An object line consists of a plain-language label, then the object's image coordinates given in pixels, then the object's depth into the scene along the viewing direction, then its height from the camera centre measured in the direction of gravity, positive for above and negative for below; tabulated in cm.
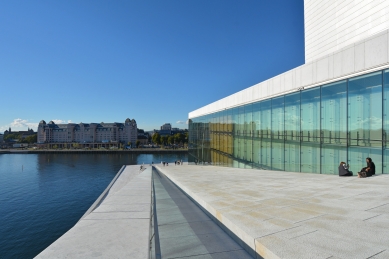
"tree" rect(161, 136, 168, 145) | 15548 -364
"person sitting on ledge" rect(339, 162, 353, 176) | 1135 -171
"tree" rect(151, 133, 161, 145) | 15625 -363
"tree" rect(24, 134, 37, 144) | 18075 -424
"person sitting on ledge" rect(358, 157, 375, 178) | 1003 -151
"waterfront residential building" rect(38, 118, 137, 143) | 17238 +17
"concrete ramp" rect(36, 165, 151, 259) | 359 -178
